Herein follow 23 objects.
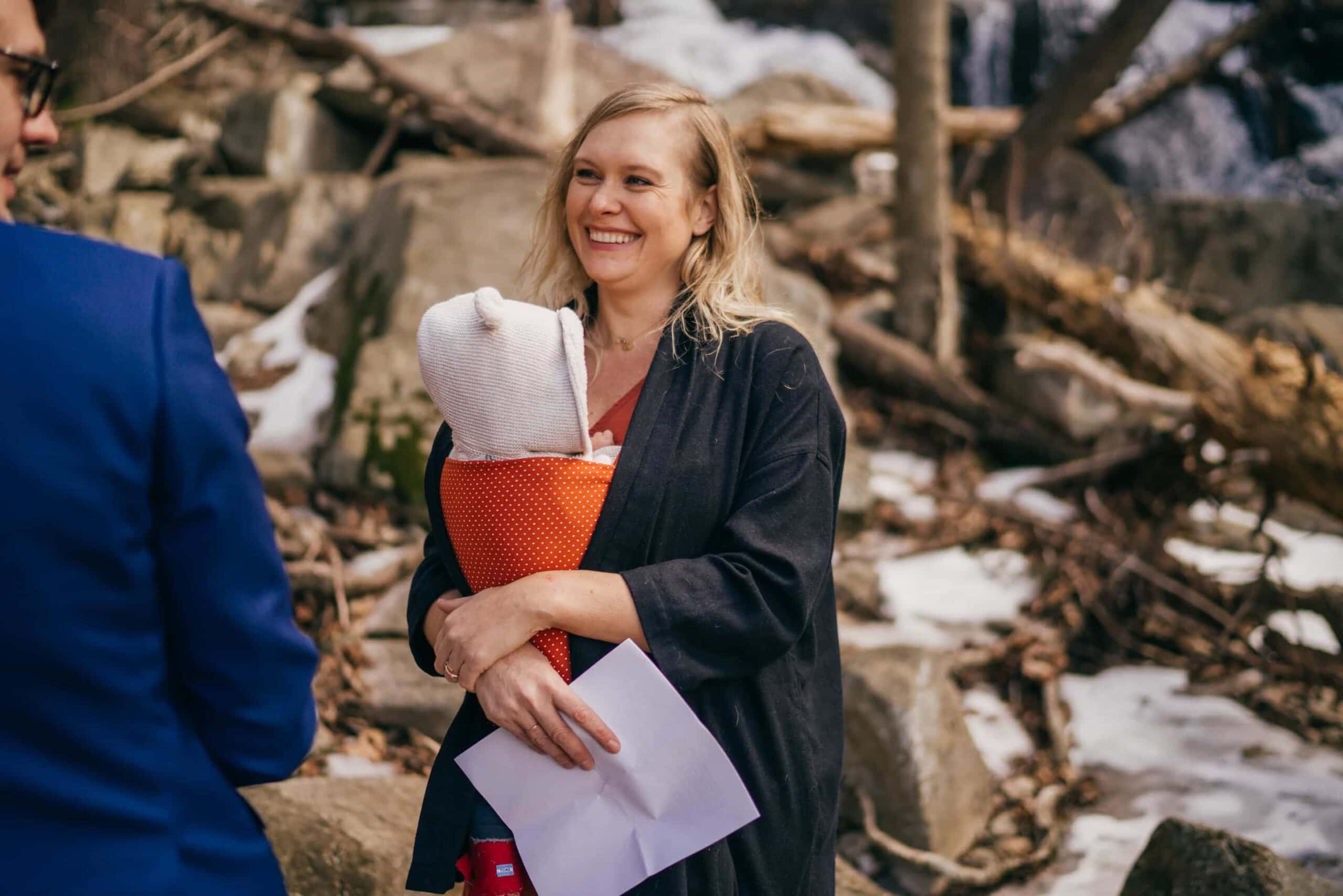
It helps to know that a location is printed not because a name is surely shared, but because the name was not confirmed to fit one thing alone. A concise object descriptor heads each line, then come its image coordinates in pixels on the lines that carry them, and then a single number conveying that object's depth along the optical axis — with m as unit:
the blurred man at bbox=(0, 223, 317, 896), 1.03
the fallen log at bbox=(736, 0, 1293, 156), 8.08
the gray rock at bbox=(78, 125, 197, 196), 7.90
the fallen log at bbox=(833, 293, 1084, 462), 6.04
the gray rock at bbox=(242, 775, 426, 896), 2.40
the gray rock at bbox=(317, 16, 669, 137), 7.77
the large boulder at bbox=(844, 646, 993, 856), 3.24
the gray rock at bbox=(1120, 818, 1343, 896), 2.34
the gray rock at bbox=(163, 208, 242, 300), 7.27
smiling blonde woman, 1.55
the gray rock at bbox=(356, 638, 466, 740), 3.54
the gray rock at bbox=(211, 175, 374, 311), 6.82
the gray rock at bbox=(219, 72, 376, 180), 7.87
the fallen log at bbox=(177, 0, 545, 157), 7.48
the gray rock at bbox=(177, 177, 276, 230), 7.44
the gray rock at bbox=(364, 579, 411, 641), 3.90
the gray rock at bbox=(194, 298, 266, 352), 6.46
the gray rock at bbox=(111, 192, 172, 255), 7.35
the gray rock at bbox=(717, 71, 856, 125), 9.16
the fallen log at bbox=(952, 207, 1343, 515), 4.14
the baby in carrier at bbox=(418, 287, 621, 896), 1.47
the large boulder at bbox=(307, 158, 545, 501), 4.74
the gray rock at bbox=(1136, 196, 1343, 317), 9.02
